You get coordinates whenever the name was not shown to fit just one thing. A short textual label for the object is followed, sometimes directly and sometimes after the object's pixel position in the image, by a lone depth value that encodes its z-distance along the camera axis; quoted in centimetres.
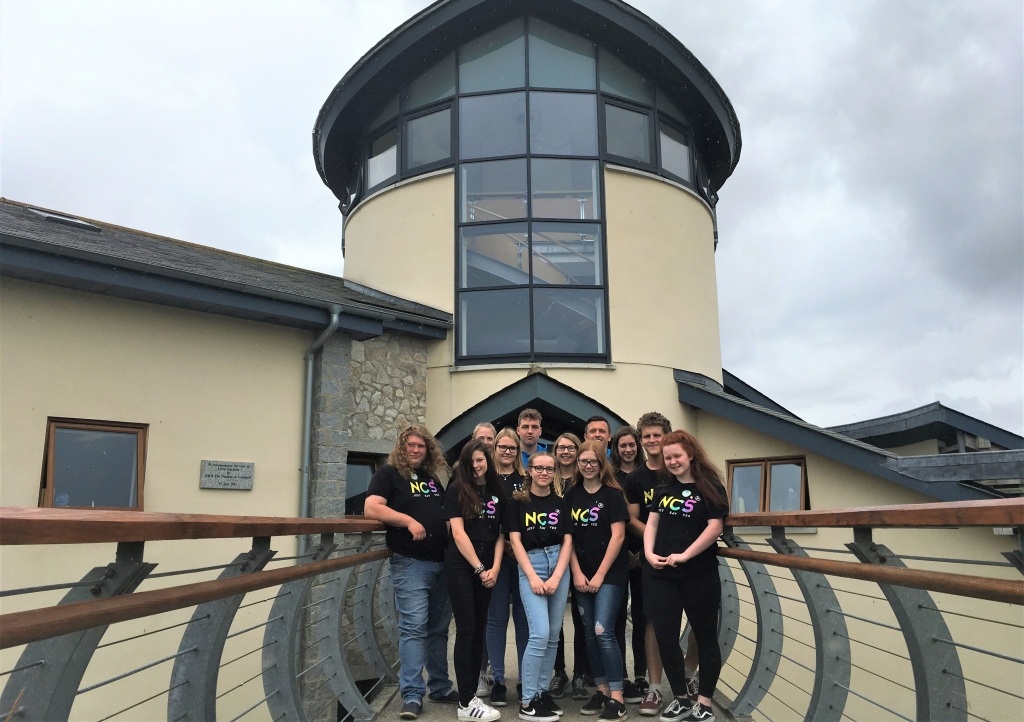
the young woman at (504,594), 430
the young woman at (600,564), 403
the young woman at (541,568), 396
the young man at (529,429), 479
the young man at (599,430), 476
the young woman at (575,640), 449
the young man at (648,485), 428
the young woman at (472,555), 404
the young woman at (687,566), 375
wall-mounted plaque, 745
